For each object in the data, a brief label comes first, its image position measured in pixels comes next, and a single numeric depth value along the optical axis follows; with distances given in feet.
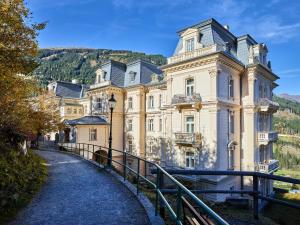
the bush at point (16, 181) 19.52
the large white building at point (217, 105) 66.44
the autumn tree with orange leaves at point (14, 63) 28.12
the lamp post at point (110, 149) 38.63
